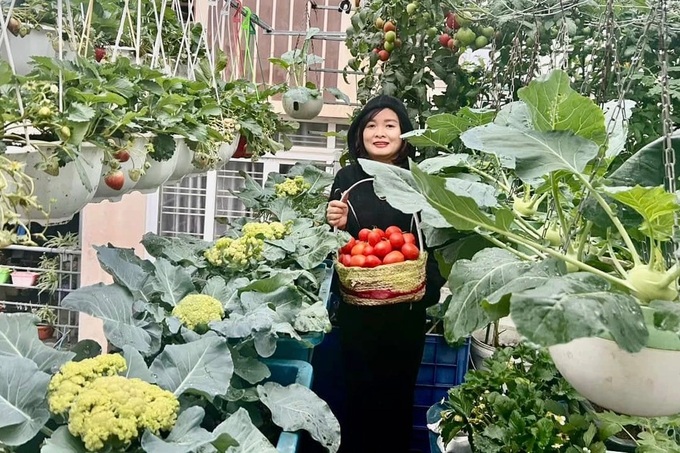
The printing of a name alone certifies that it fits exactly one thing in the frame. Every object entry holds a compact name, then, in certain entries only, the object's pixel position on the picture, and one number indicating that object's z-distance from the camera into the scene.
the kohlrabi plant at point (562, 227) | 0.73
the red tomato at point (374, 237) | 2.29
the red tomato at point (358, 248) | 2.23
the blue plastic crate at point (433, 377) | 2.81
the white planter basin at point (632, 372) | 0.79
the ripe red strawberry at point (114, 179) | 1.34
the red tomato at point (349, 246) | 2.30
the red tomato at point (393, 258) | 2.16
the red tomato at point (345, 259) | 2.23
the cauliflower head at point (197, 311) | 1.49
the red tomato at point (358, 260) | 2.18
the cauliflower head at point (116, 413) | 0.98
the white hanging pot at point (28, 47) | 1.49
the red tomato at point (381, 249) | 2.21
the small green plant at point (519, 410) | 1.61
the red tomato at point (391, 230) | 2.33
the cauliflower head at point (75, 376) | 1.04
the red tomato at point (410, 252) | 2.20
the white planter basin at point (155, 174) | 1.58
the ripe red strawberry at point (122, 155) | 1.34
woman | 2.51
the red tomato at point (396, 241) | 2.26
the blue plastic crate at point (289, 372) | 1.54
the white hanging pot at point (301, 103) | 3.52
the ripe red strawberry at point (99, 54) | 2.17
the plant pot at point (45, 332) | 3.43
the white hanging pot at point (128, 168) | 1.38
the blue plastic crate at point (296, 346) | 1.64
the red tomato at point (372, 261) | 2.17
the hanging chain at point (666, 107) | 0.82
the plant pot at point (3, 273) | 2.37
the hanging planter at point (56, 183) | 1.08
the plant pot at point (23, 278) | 3.72
